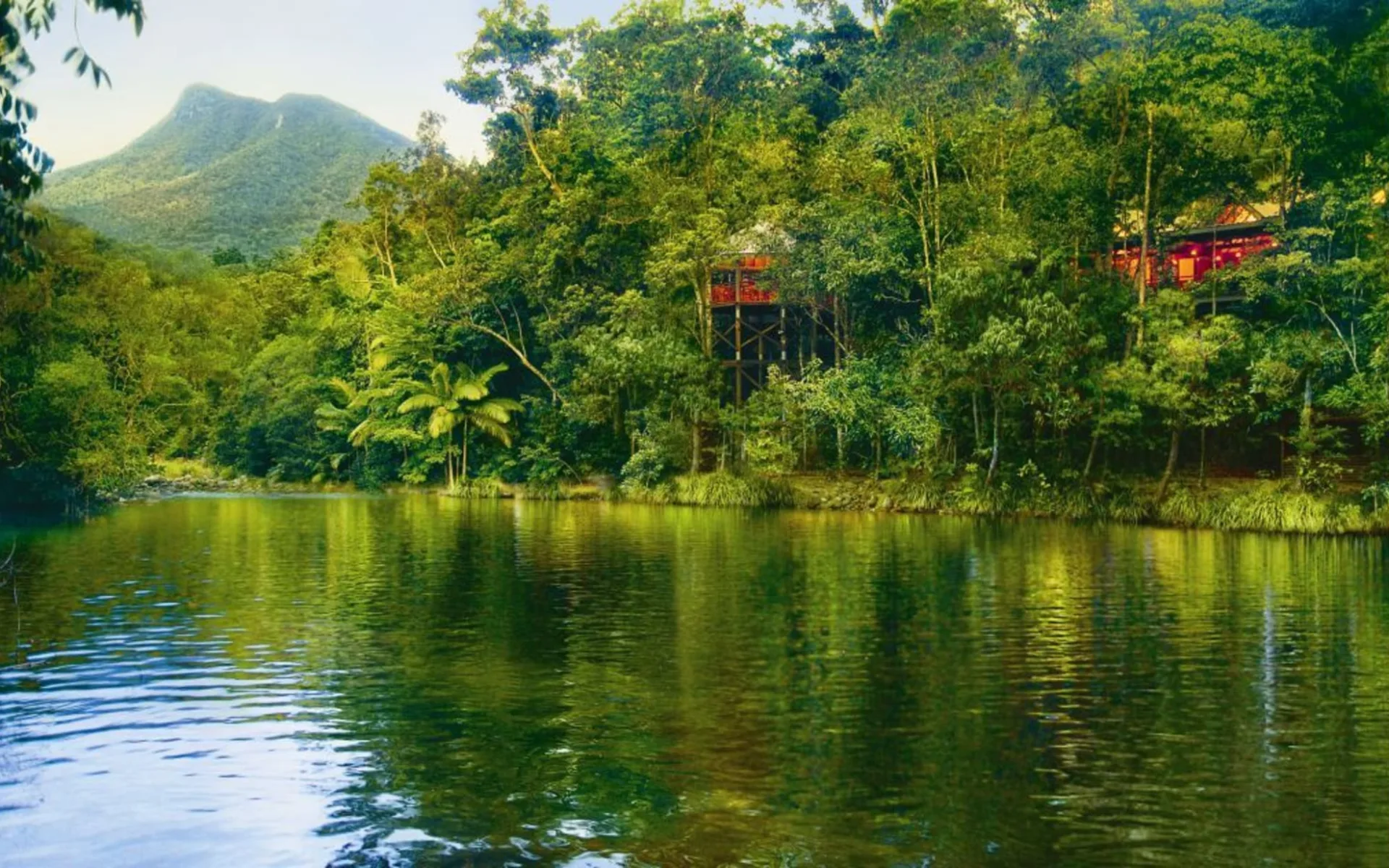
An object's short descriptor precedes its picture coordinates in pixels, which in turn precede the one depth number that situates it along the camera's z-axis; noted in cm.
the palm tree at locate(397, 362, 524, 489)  5078
